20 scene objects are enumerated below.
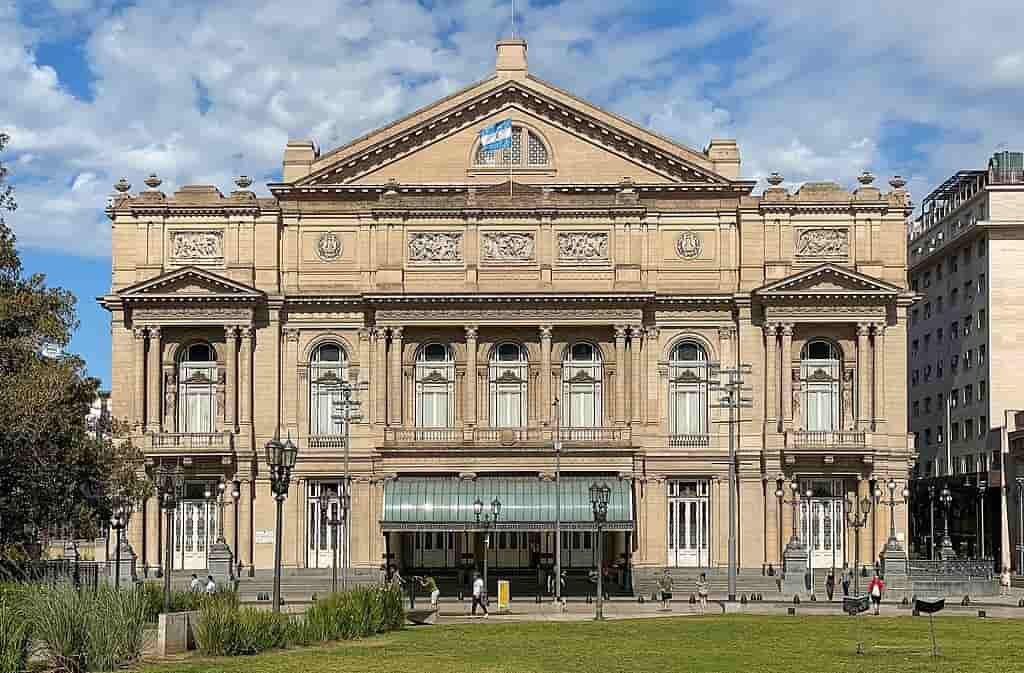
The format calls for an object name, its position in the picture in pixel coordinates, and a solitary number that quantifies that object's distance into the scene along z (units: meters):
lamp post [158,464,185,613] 62.59
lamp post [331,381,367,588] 77.22
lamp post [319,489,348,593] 84.06
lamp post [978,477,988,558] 104.93
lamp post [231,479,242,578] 83.88
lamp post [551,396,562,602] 71.88
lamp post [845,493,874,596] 82.12
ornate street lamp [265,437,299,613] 47.44
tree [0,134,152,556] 49.81
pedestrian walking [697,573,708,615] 65.03
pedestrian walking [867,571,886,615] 62.53
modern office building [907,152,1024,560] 104.31
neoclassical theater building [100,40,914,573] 83.62
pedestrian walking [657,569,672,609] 66.25
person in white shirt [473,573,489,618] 63.53
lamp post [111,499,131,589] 61.72
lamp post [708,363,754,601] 70.50
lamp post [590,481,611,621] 65.40
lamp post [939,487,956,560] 81.36
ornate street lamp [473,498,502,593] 75.56
